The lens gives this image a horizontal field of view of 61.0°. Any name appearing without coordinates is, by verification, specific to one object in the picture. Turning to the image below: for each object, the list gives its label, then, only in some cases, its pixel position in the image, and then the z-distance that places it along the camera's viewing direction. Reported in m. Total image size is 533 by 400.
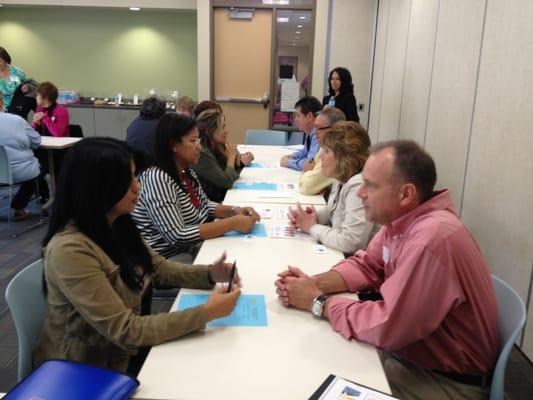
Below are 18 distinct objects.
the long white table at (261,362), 1.08
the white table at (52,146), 4.75
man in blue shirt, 3.93
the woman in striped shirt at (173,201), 2.10
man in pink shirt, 1.25
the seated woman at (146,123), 4.09
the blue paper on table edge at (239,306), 1.37
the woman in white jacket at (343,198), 2.04
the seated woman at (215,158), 3.15
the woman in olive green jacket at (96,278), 1.23
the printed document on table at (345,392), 1.05
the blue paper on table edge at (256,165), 4.09
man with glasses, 3.01
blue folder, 0.96
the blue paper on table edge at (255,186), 3.24
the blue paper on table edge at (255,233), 2.21
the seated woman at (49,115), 5.32
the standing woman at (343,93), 5.36
